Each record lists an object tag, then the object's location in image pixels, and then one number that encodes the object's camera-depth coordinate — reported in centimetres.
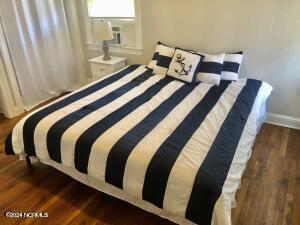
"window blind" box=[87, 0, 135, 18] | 322
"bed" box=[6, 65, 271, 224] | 140
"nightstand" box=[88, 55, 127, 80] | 326
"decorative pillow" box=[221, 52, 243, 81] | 260
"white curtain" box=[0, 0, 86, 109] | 303
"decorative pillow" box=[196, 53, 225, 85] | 257
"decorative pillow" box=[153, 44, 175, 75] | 281
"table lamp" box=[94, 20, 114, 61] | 311
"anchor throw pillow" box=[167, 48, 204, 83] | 260
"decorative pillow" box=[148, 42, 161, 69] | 300
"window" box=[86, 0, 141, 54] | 321
